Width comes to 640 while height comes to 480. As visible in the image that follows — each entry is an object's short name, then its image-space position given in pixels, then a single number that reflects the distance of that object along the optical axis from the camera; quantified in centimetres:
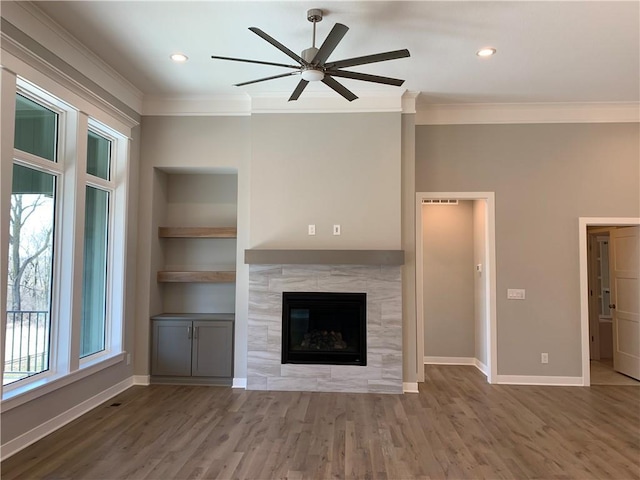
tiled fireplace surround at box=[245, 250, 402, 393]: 439
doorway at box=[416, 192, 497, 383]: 473
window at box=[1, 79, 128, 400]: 312
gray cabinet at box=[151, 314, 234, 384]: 462
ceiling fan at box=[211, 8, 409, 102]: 256
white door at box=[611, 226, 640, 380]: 494
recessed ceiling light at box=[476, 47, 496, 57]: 358
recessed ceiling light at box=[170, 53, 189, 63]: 374
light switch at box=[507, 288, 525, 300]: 479
